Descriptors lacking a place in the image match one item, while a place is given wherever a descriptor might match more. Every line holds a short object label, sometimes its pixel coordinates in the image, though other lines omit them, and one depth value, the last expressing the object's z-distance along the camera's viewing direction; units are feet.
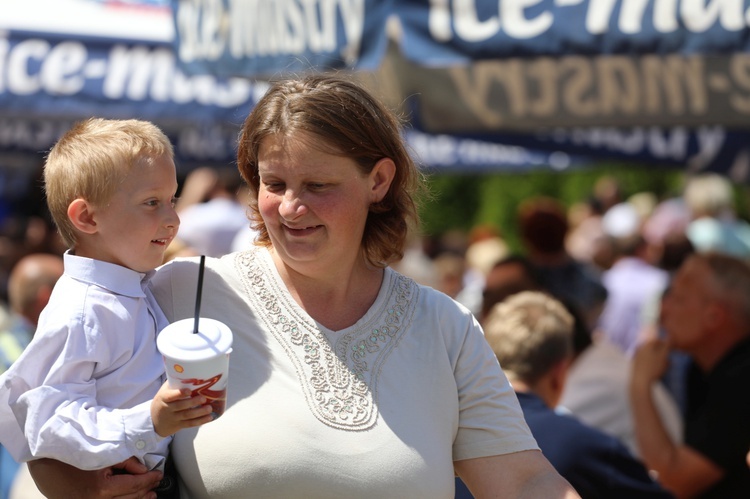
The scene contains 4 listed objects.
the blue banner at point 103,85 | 39.50
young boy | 12.91
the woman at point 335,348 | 14.19
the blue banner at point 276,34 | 24.03
